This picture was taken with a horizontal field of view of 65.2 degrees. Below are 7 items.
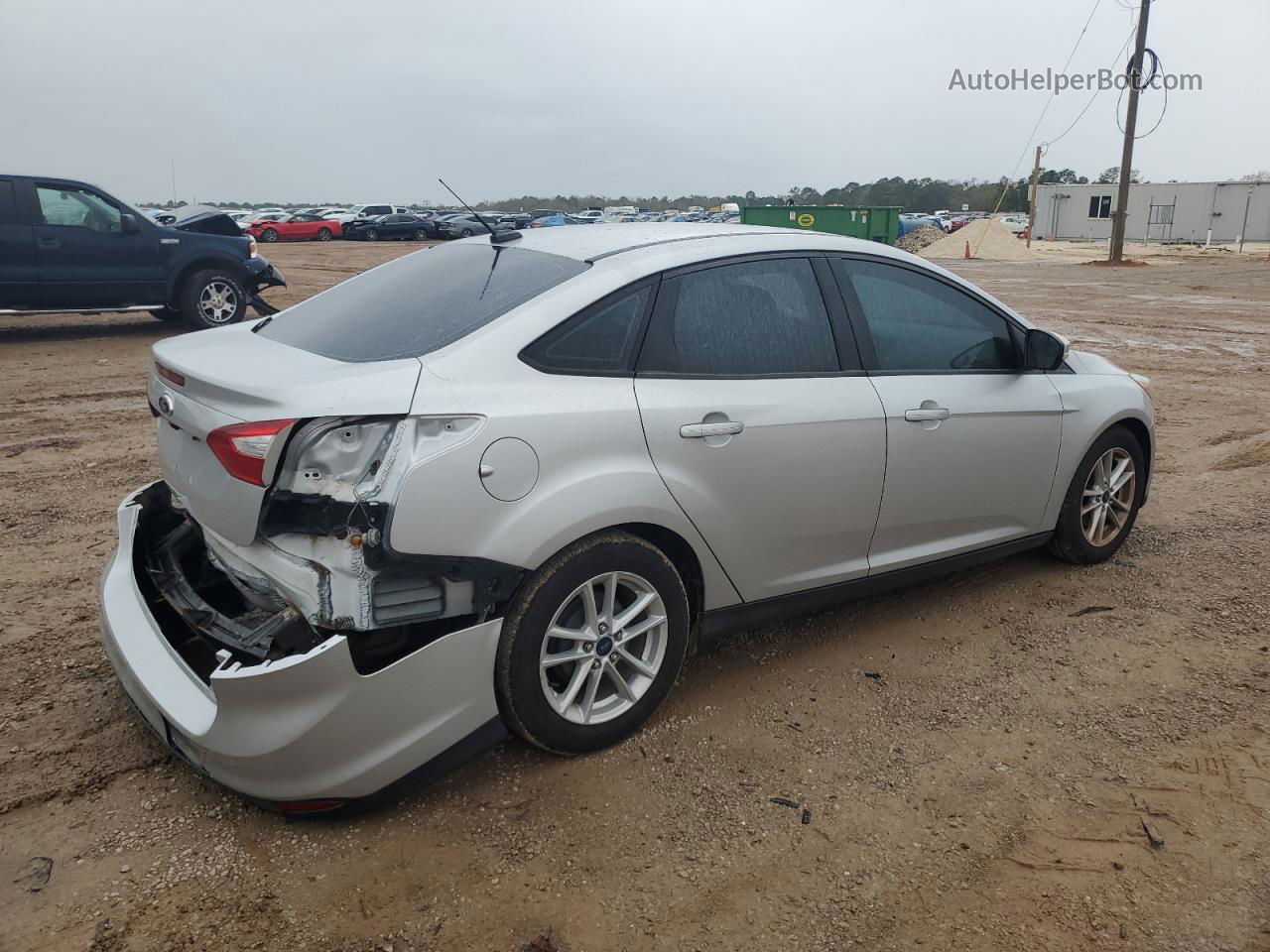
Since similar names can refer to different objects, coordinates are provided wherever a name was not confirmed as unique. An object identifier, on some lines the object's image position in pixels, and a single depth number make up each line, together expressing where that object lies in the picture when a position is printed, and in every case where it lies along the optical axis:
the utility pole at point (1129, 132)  29.55
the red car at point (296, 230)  40.91
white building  43.12
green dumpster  26.58
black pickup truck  10.73
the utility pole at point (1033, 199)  46.19
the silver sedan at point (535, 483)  2.61
